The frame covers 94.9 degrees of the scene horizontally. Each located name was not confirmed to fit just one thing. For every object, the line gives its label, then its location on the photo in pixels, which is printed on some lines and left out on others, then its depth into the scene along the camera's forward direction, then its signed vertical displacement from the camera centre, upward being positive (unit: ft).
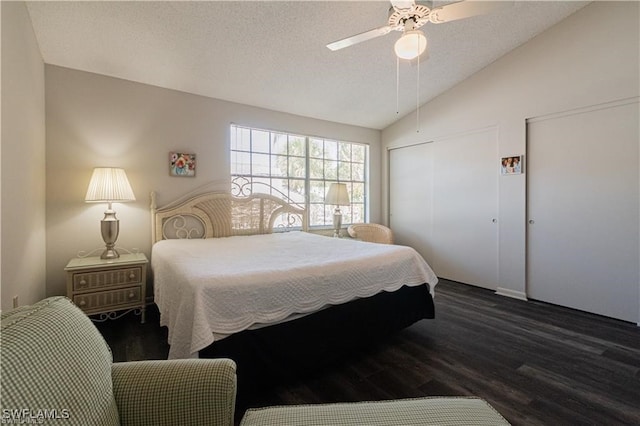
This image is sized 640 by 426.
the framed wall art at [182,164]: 10.99 +1.84
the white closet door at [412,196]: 14.76 +0.82
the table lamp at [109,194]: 8.84 +0.57
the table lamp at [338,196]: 13.73 +0.72
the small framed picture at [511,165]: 11.25 +1.77
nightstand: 8.09 -2.05
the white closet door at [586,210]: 9.06 -0.01
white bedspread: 4.99 -1.42
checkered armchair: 2.07 -1.45
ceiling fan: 5.98 +4.18
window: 12.91 +2.21
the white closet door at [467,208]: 12.25 +0.10
